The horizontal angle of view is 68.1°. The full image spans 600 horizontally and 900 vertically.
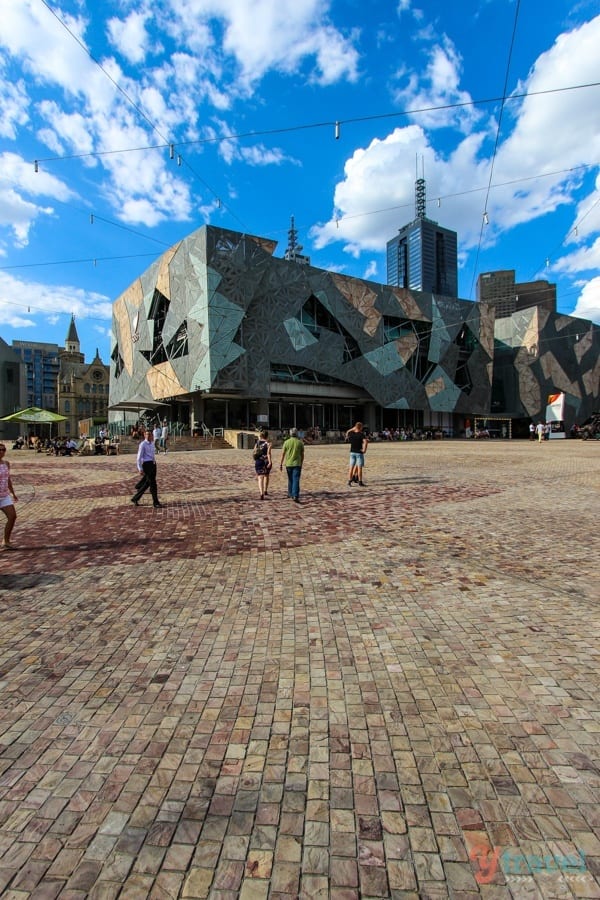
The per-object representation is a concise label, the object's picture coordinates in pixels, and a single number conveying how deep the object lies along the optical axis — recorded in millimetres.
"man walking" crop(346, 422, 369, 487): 11977
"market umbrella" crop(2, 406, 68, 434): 26531
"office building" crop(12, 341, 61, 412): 140125
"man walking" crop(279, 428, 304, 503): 9883
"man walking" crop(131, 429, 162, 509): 9414
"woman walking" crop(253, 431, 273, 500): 10227
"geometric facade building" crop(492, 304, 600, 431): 56688
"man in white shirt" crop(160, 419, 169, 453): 27975
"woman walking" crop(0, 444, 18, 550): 6367
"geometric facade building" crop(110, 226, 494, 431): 35906
